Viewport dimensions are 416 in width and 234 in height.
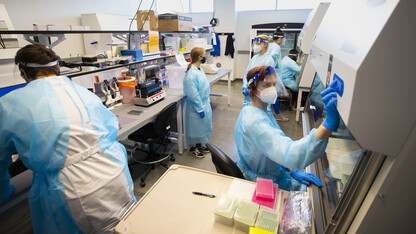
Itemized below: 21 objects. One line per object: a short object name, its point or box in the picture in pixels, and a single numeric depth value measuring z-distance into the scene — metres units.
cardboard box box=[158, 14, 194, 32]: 3.78
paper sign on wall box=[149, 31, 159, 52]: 3.14
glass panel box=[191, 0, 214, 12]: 7.09
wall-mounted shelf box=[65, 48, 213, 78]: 2.01
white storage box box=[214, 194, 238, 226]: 0.95
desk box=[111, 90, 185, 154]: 2.06
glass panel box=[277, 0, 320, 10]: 5.96
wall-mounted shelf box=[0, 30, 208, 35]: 1.54
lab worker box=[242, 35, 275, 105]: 3.56
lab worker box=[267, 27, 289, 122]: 3.96
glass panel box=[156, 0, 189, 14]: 7.62
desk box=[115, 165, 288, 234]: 0.96
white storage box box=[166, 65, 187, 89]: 3.59
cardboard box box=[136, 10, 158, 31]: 3.62
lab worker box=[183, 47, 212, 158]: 2.83
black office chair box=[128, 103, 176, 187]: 2.44
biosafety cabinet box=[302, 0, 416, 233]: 0.47
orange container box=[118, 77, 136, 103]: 2.71
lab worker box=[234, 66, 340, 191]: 1.00
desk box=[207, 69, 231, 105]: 4.07
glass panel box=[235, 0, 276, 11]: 6.37
